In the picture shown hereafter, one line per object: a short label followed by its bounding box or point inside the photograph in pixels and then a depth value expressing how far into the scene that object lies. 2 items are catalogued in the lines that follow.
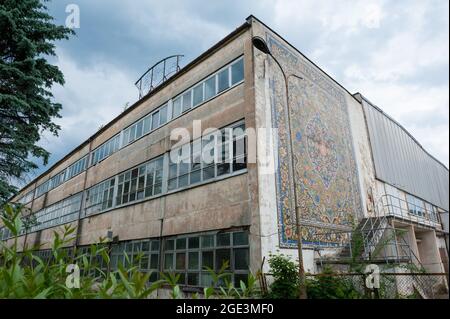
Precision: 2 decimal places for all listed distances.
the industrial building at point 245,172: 9.79
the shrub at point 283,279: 7.63
